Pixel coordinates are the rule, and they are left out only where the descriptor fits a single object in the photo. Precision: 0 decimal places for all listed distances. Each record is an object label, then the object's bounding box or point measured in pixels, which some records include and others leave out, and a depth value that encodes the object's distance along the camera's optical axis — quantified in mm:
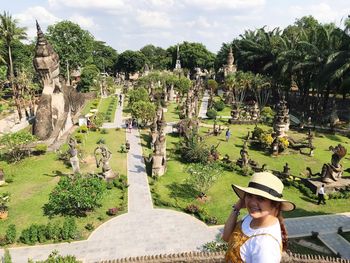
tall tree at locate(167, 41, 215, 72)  94938
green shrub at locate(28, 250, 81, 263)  10930
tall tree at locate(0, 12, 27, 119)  37406
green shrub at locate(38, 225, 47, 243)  15281
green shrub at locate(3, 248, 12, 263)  11539
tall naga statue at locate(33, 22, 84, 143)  30406
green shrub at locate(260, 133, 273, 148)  28828
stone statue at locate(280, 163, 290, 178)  22531
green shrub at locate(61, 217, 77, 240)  15391
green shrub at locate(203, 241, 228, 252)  13195
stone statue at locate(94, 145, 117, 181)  21266
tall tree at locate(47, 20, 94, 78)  60156
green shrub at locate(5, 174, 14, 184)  21803
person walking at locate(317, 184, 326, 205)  18906
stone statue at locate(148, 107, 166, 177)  22547
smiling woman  3775
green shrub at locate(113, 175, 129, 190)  20931
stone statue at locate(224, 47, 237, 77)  68362
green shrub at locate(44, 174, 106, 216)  16969
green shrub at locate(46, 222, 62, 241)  15354
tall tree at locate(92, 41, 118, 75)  102062
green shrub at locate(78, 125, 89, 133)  34094
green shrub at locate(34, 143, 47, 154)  27133
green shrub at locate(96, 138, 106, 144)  30339
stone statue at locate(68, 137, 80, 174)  21688
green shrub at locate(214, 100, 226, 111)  47562
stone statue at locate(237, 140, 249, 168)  24391
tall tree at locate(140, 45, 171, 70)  99438
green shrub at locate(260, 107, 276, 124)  41000
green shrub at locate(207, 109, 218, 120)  41472
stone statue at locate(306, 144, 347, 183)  20733
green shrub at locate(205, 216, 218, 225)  16750
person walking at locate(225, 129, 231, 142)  31981
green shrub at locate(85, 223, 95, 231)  16177
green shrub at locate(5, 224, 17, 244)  15109
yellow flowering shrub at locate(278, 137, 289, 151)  28109
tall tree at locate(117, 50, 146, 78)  96688
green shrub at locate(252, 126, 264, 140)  30547
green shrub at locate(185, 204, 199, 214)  17688
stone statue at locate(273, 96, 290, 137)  31641
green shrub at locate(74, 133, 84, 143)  30964
